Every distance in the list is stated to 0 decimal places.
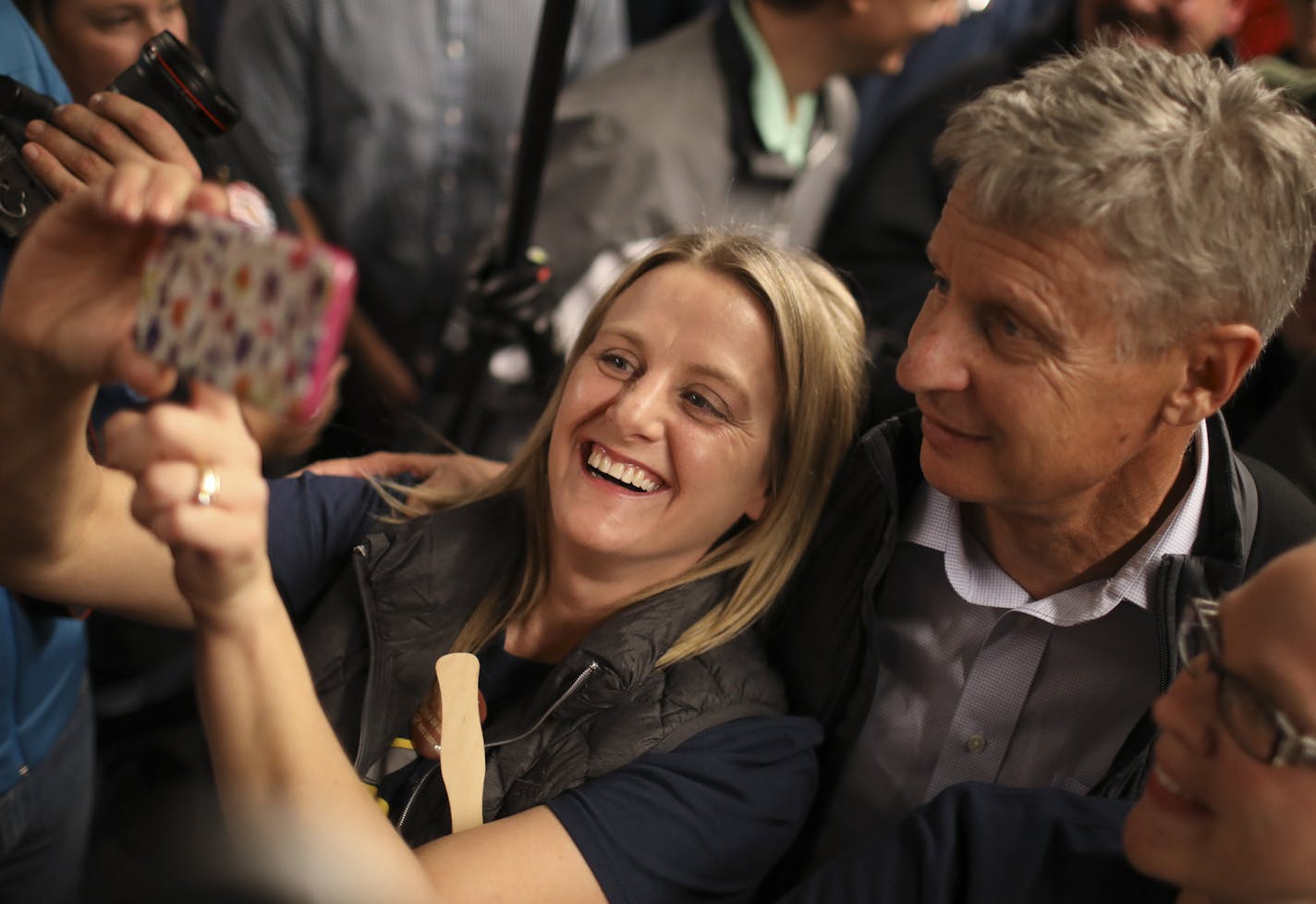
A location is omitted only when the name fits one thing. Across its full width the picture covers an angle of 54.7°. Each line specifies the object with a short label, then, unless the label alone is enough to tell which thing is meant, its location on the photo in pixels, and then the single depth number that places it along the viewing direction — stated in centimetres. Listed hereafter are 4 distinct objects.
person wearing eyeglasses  89
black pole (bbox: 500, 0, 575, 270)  136
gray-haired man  117
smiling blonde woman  105
